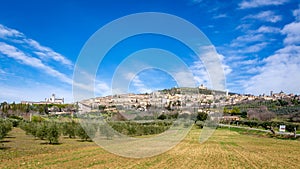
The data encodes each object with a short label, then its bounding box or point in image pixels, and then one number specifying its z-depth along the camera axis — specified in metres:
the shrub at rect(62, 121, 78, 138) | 31.16
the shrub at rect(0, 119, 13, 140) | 21.92
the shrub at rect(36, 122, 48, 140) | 25.17
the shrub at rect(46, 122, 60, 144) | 23.63
